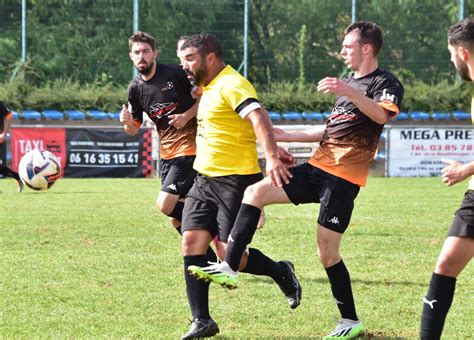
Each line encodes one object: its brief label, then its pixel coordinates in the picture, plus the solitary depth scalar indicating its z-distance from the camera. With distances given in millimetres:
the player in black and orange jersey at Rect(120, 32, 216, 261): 17969
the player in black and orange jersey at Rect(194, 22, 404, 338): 12180
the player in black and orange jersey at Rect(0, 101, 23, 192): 35000
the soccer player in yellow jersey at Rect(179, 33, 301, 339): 12562
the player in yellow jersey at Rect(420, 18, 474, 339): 10491
